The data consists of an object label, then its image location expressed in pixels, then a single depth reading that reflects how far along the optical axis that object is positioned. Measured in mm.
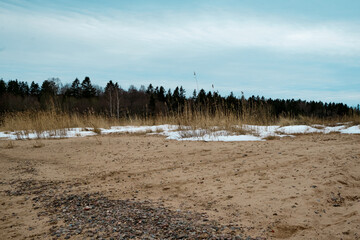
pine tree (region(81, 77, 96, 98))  47938
